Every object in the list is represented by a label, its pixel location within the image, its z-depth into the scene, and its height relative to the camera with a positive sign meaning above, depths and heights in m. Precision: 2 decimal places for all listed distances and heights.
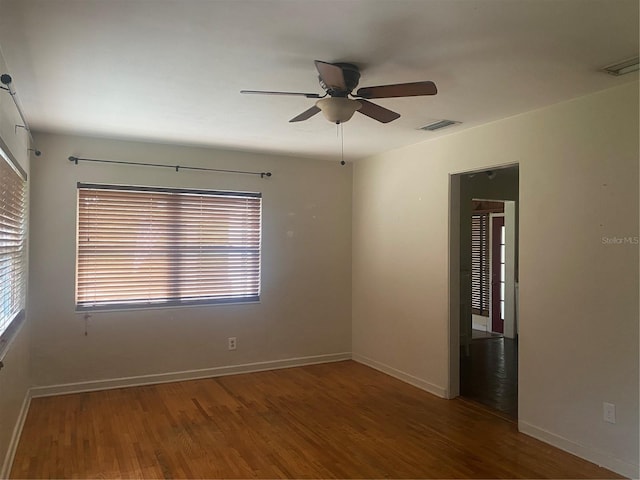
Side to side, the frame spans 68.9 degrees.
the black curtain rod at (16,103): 2.37 +0.91
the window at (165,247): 4.43 +0.00
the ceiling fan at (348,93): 2.38 +0.83
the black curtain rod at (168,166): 4.36 +0.82
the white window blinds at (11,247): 2.71 -0.01
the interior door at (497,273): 7.32 -0.37
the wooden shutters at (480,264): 7.55 -0.24
